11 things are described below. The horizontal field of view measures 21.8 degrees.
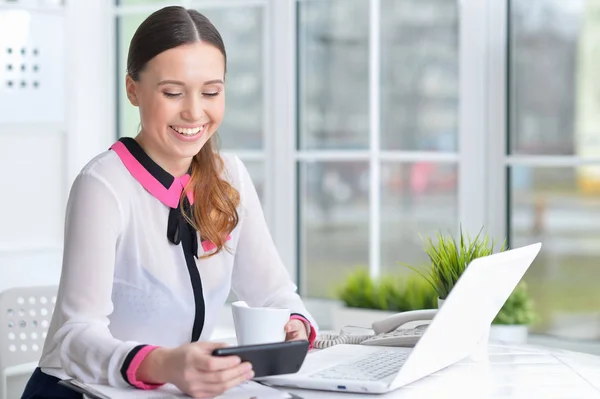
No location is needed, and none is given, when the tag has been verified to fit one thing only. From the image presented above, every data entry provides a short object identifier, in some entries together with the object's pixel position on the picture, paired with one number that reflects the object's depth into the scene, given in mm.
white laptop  2234
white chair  3197
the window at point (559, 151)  3740
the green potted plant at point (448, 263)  2564
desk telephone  2557
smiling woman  2425
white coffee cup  2335
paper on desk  2220
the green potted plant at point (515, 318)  3523
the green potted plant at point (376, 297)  3808
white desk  2264
